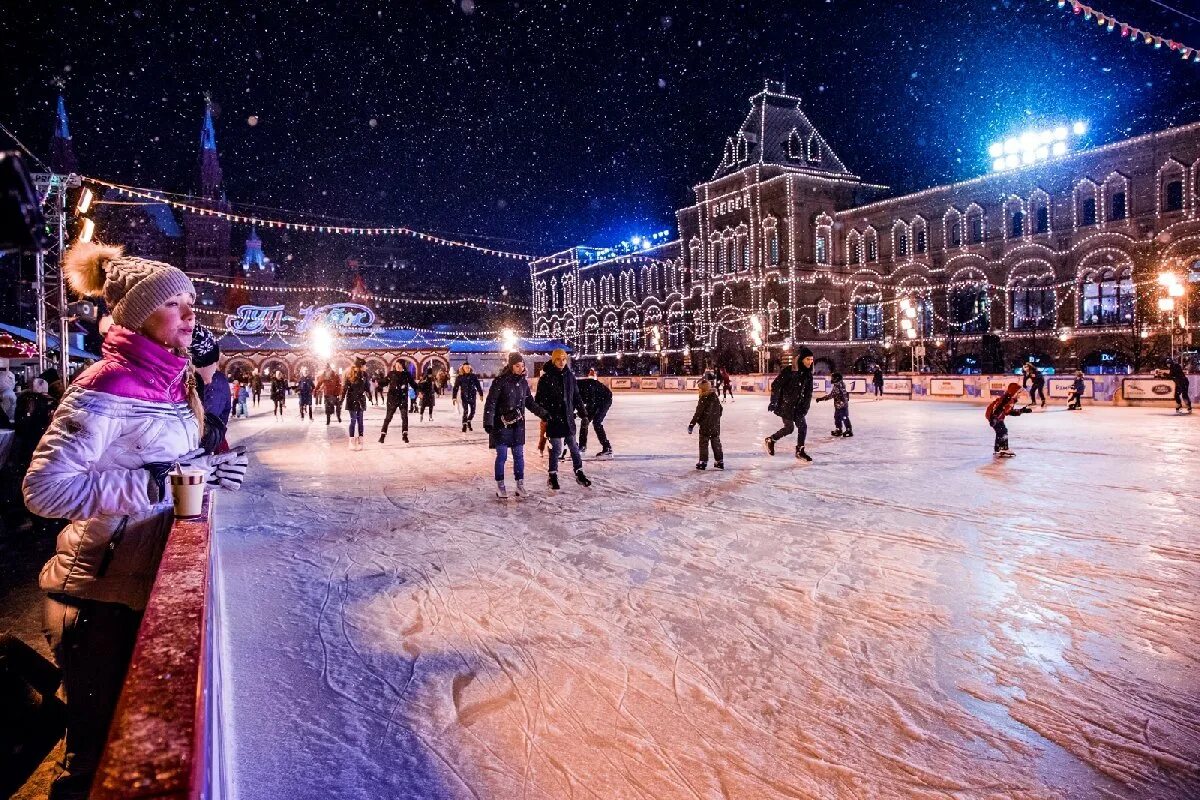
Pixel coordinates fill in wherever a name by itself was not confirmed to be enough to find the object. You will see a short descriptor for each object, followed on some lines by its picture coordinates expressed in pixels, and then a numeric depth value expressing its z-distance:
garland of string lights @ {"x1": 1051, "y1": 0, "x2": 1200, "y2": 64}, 12.07
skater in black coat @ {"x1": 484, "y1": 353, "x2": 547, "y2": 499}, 7.23
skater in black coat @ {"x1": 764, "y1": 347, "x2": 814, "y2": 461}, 9.60
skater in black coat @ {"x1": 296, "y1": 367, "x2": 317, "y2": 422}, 20.36
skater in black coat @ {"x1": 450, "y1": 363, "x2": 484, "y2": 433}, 14.97
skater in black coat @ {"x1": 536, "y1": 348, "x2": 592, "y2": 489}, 7.73
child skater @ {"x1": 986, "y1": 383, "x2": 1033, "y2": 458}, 9.20
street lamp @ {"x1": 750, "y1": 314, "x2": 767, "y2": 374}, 41.84
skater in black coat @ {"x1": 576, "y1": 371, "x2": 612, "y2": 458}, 10.36
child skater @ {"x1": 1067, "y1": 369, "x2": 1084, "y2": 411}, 18.91
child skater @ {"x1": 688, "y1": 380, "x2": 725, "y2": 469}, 9.03
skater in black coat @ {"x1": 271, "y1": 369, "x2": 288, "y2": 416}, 23.75
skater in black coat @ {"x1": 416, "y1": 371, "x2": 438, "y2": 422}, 18.52
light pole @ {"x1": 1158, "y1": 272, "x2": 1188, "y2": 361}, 24.39
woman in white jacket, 1.88
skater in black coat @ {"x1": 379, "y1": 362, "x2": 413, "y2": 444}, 12.65
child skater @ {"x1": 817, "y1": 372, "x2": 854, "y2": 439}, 12.45
